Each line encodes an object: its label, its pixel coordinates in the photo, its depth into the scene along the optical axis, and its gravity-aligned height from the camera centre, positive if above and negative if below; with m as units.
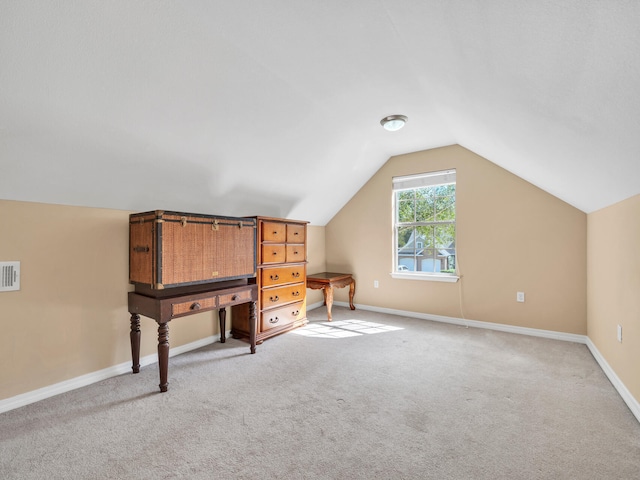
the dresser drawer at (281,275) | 3.16 -0.37
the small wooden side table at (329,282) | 3.99 -0.57
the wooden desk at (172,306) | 2.15 -0.51
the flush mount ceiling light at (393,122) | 2.88 +1.19
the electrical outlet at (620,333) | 2.14 -0.68
